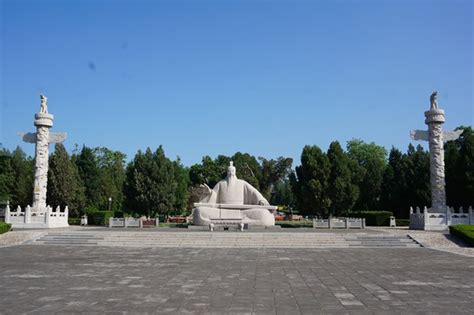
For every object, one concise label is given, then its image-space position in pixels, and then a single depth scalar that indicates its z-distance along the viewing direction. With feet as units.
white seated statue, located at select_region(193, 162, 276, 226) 77.00
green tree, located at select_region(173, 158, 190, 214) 134.10
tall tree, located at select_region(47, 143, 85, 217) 115.65
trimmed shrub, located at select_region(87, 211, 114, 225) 101.84
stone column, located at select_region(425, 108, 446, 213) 83.41
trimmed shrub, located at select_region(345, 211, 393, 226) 99.50
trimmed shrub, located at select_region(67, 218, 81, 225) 105.60
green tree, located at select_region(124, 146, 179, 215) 109.60
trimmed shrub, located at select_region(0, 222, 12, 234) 65.15
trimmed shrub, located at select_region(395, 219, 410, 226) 98.84
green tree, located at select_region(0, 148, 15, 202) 110.42
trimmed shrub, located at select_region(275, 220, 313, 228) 90.34
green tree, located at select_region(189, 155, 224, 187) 179.63
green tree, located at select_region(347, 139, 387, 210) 131.44
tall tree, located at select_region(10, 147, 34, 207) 121.39
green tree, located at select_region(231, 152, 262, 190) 167.49
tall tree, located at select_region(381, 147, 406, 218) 110.93
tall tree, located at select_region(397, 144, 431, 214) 103.35
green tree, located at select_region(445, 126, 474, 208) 91.25
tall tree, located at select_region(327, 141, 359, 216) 98.73
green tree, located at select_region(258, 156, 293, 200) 191.42
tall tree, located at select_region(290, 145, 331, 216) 98.99
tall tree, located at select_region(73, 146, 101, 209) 138.00
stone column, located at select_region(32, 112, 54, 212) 86.17
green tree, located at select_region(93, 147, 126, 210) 143.23
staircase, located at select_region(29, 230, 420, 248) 57.56
